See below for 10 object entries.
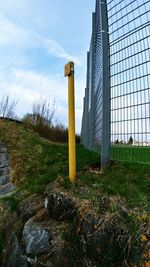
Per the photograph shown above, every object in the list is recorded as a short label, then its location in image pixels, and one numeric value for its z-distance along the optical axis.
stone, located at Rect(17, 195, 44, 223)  1.44
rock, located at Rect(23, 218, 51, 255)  1.17
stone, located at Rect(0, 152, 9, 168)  2.64
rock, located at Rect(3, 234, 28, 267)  1.21
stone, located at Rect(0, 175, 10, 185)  2.38
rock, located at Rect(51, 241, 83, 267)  1.03
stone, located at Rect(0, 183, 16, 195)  2.18
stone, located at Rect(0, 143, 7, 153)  2.87
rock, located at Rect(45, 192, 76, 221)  1.21
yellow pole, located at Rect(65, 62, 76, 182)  1.60
